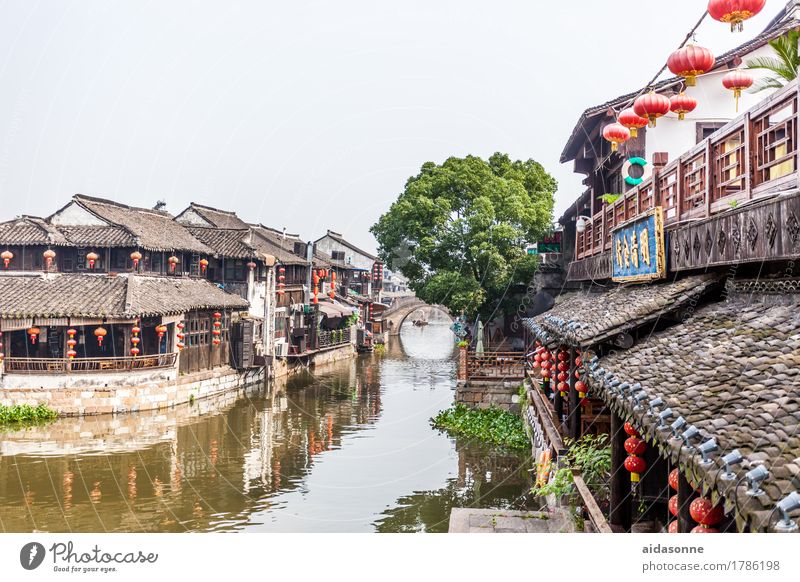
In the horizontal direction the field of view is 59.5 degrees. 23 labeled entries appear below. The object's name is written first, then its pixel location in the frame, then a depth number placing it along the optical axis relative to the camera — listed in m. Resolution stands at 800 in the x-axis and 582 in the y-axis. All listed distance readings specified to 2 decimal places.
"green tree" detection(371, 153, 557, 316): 26.66
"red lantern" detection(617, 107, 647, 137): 10.83
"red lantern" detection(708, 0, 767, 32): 6.89
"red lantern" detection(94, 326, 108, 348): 21.19
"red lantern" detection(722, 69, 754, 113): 9.18
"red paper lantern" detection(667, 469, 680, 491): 5.31
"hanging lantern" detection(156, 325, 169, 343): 22.88
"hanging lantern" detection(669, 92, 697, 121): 9.27
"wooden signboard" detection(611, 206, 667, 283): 8.35
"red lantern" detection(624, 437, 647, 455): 6.45
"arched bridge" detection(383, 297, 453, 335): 53.94
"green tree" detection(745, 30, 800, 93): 8.50
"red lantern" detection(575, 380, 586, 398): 9.61
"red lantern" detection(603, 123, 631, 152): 12.12
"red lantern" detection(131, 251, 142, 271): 23.94
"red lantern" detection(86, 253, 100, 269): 23.55
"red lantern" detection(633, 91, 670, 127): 9.52
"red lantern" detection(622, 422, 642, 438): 6.33
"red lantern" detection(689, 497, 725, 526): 4.57
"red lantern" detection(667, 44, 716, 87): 7.95
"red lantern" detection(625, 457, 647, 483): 6.52
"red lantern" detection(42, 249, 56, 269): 23.02
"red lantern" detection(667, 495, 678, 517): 5.37
